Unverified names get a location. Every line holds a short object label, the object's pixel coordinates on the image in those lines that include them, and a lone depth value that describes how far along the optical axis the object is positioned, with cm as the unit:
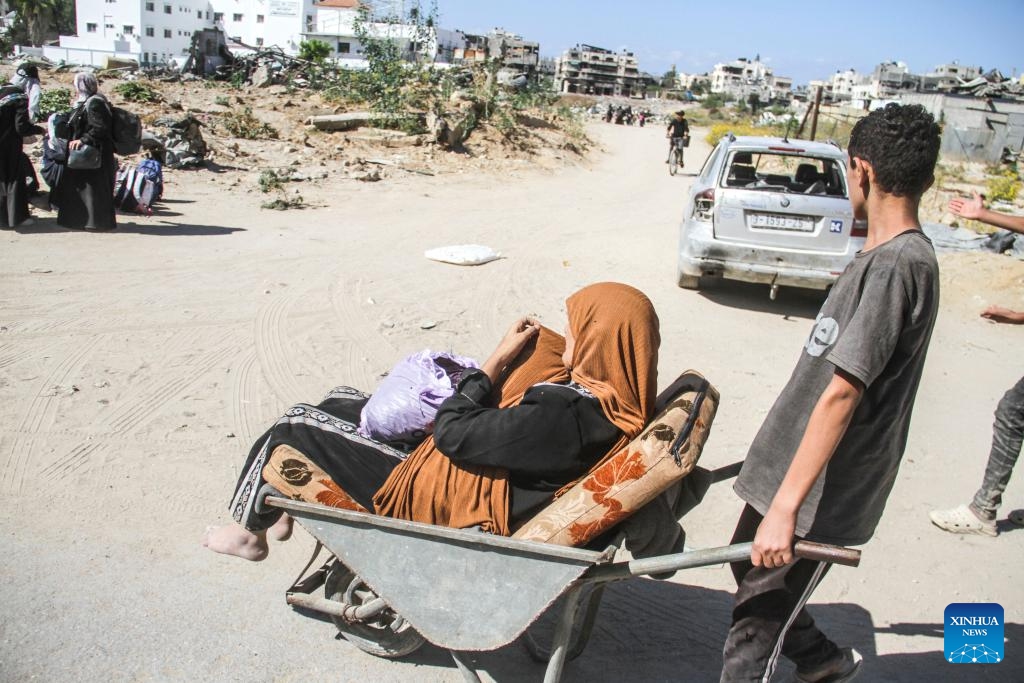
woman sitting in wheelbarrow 238
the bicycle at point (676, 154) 2080
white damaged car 762
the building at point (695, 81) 16450
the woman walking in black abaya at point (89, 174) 832
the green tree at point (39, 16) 6988
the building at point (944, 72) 9039
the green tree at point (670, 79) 14282
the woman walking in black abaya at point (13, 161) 828
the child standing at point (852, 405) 204
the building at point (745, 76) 17212
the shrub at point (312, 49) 3878
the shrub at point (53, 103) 1490
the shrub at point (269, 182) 1207
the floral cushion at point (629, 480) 227
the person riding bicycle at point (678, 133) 2048
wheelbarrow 220
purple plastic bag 287
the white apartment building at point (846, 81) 17538
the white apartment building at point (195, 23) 6962
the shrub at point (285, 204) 1091
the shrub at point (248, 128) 1567
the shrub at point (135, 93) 1700
